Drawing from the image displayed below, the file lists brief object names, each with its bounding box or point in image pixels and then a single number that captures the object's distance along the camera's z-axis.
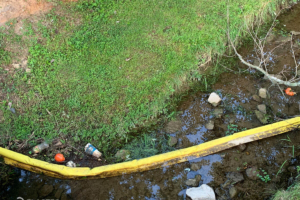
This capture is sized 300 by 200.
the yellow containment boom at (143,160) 3.08
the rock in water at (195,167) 3.22
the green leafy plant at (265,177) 3.09
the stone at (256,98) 3.96
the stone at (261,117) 3.65
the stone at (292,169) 3.15
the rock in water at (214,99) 3.94
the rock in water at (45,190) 3.05
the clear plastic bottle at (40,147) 3.34
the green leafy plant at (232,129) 3.59
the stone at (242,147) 3.37
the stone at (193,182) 3.10
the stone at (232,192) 2.98
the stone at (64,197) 3.03
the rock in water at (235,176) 3.10
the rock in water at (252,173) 3.13
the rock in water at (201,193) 2.89
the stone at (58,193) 3.04
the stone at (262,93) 4.00
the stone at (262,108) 3.79
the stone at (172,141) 3.49
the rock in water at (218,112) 3.81
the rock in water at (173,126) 3.67
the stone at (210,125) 3.66
